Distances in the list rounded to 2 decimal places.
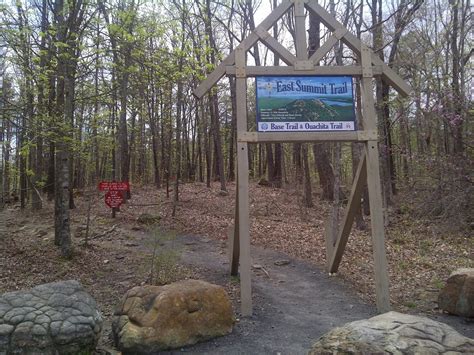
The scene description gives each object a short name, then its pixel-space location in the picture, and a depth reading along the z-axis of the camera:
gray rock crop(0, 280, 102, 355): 4.20
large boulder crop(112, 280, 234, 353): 4.63
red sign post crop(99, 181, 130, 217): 12.71
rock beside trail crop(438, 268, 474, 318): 5.95
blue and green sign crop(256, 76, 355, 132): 6.17
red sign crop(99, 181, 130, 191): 12.68
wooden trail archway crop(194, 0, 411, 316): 6.10
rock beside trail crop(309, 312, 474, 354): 3.04
